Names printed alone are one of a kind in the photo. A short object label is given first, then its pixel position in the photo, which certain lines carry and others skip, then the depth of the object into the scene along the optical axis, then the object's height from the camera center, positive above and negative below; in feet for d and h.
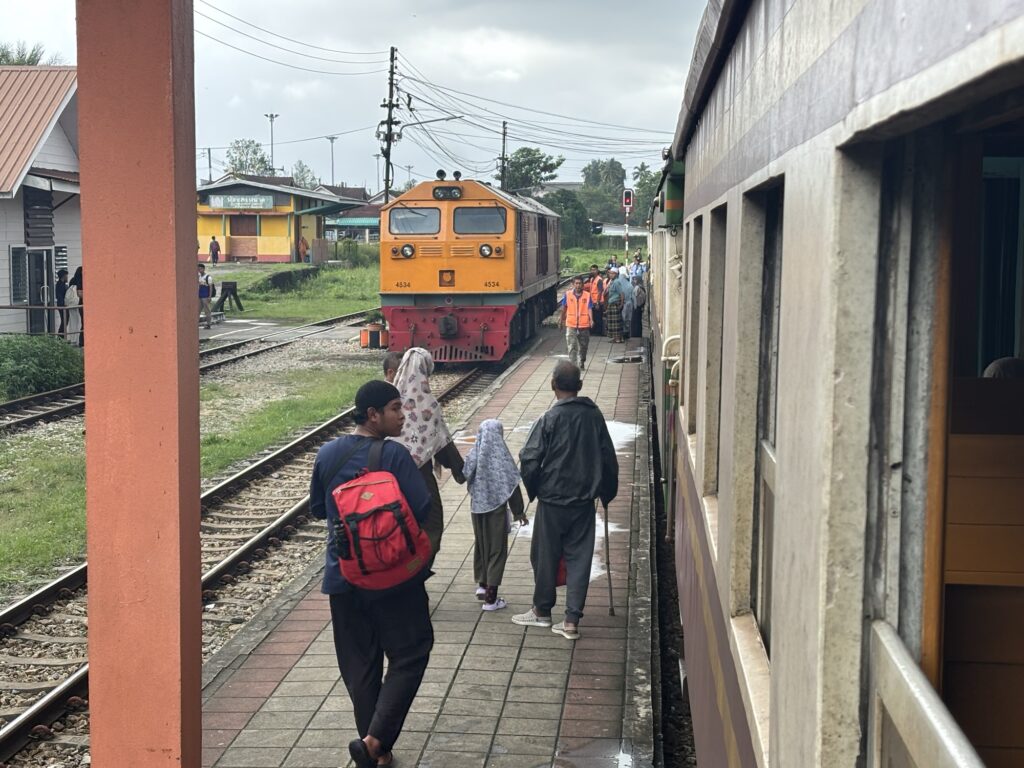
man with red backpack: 15.48 -3.63
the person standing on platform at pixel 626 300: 81.20 -1.60
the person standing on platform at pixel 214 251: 156.87 +2.59
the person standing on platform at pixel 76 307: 74.64 -2.18
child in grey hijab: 23.26 -4.13
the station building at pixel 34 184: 70.08 +4.81
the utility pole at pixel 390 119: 135.64 +16.92
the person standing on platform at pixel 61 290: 76.33 -1.21
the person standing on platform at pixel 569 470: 21.66 -3.39
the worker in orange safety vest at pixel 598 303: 83.61 -1.84
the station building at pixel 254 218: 169.68 +7.41
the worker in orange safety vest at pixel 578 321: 60.75 -2.22
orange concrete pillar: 10.68 -0.81
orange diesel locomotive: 66.69 +0.22
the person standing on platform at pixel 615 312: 79.30 -2.33
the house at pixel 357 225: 236.02 +9.15
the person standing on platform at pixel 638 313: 83.51 -2.49
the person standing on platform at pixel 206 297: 95.39 -1.94
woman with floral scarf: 21.99 -2.73
